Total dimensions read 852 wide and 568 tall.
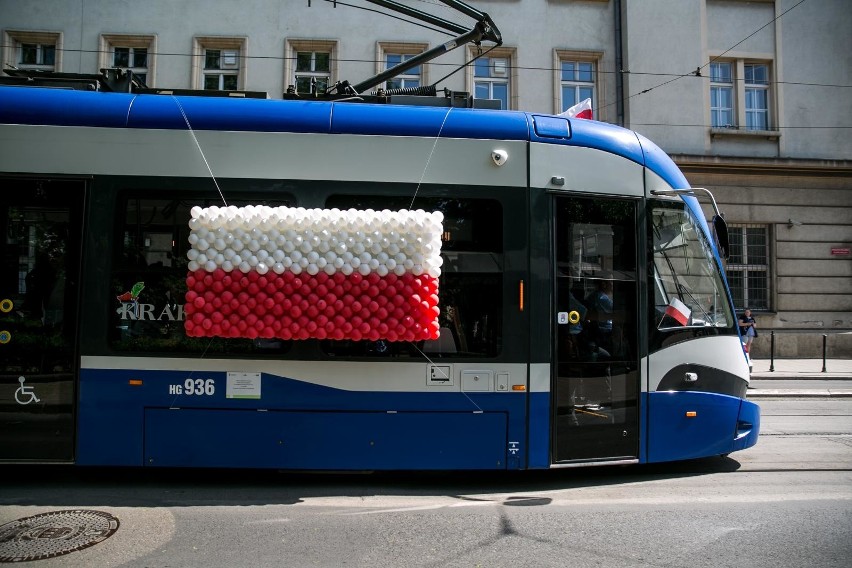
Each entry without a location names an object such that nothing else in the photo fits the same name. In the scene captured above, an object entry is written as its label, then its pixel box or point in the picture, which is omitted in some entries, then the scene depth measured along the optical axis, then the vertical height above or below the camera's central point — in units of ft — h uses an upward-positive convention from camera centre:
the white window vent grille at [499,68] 57.72 +23.25
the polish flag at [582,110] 21.71 +7.35
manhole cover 12.96 -5.09
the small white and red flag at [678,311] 18.16 +0.13
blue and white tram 16.60 +0.23
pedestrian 51.13 -0.91
